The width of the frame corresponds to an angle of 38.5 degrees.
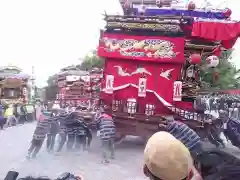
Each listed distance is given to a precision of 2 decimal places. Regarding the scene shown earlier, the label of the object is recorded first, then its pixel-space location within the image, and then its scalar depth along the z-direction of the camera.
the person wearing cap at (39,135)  7.59
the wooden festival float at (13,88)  24.42
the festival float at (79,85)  14.80
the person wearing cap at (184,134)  6.17
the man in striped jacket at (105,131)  7.82
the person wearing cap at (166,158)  1.66
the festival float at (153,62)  9.49
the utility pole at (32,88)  28.48
